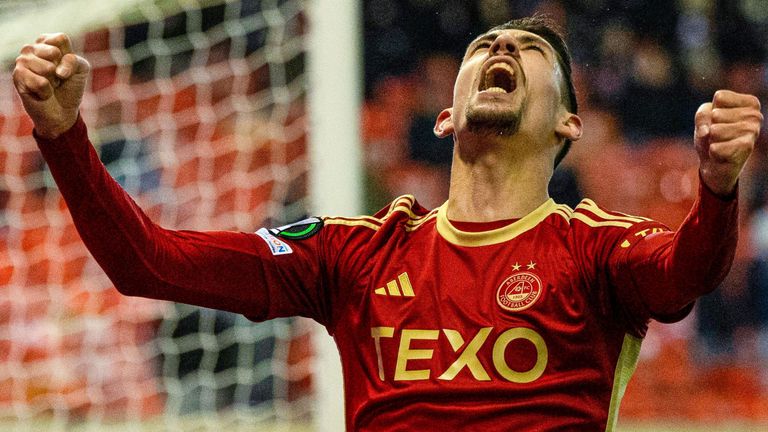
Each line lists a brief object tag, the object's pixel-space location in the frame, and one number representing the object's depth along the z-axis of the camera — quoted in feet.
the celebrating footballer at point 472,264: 40.29
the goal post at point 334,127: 43.64
